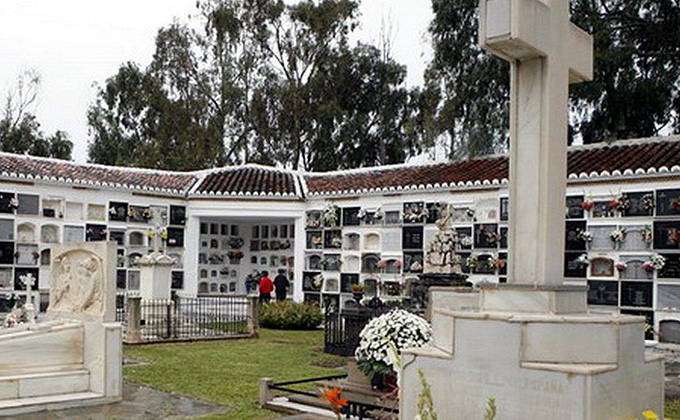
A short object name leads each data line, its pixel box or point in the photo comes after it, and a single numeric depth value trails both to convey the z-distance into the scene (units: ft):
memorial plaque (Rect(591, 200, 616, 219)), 51.96
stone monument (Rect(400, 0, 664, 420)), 17.04
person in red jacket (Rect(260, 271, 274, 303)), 66.95
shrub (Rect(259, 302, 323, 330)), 59.11
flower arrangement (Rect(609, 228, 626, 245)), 51.11
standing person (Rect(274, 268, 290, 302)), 70.49
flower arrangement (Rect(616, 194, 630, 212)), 50.93
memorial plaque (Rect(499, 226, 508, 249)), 57.67
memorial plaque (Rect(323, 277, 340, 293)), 70.18
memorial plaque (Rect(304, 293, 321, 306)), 71.51
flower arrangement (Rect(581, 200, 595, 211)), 52.80
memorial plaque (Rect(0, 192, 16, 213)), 61.62
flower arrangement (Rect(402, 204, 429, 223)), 63.57
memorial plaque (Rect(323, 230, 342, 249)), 70.03
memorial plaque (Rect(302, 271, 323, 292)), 72.30
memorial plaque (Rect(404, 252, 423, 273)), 63.32
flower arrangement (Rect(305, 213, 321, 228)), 72.53
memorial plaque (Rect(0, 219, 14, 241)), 61.93
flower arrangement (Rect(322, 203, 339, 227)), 70.28
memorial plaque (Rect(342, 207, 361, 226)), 68.74
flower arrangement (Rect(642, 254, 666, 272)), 48.85
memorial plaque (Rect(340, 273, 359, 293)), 68.39
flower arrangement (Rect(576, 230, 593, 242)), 52.82
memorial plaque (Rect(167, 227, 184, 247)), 73.50
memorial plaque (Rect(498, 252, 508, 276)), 56.85
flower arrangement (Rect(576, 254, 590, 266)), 52.80
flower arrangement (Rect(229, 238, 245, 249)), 82.53
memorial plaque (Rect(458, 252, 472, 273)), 59.36
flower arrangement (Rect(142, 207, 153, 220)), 71.00
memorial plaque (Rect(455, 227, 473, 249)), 60.23
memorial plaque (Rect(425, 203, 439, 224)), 62.59
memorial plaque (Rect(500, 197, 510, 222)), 57.60
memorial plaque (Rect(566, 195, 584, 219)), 53.72
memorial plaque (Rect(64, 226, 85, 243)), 65.94
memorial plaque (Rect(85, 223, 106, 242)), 67.36
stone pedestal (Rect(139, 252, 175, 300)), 60.49
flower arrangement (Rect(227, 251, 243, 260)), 82.38
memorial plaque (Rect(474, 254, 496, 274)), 58.23
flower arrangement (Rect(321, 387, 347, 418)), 12.13
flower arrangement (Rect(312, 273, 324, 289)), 71.15
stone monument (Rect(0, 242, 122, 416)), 27.81
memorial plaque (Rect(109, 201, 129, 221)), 68.90
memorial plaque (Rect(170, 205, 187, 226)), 73.67
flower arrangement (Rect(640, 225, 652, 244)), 49.85
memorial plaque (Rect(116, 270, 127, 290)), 69.41
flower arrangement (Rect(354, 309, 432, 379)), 24.90
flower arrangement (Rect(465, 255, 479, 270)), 58.90
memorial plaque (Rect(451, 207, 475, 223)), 60.23
